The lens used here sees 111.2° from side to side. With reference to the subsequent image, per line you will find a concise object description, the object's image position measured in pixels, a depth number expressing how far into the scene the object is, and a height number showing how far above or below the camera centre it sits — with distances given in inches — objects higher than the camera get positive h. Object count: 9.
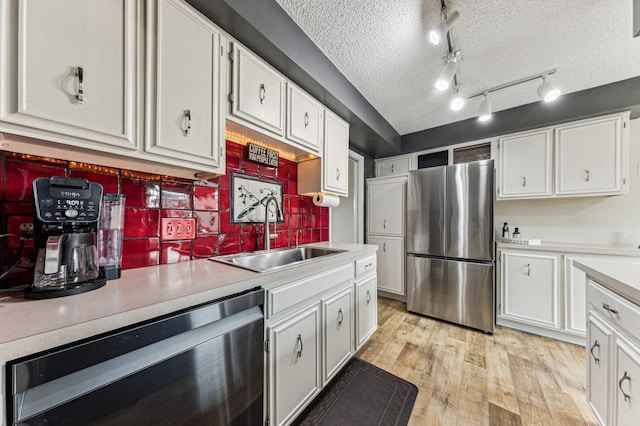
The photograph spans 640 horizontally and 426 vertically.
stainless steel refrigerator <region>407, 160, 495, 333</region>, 89.2 -13.2
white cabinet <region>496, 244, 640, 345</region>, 80.7 -30.1
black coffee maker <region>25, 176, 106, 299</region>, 28.8 -3.6
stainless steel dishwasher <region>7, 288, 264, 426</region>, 20.7 -19.1
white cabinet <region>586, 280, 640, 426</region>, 33.6 -25.3
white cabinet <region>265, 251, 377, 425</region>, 42.8 -29.1
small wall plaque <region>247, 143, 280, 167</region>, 65.4 +18.1
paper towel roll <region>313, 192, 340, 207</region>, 81.2 +5.2
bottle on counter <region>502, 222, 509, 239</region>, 105.0 -8.2
